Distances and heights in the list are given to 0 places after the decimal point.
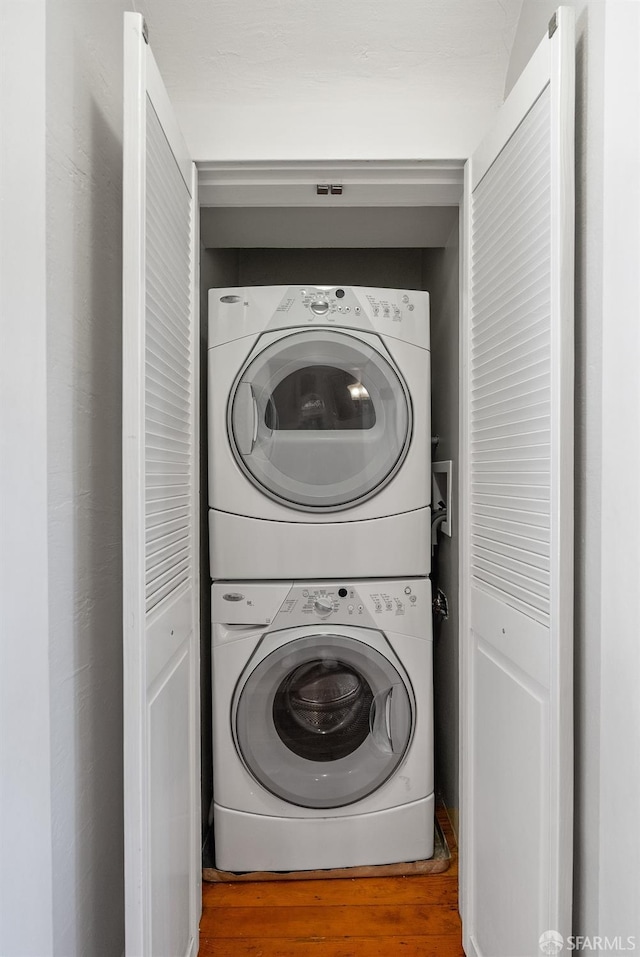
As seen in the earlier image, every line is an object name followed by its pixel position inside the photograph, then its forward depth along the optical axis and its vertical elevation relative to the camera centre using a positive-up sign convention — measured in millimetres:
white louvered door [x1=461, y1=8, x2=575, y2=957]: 1020 -102
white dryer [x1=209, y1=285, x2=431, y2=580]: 1771 +107
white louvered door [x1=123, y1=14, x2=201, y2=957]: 1001 -107
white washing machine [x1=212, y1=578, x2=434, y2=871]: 1784 -768
